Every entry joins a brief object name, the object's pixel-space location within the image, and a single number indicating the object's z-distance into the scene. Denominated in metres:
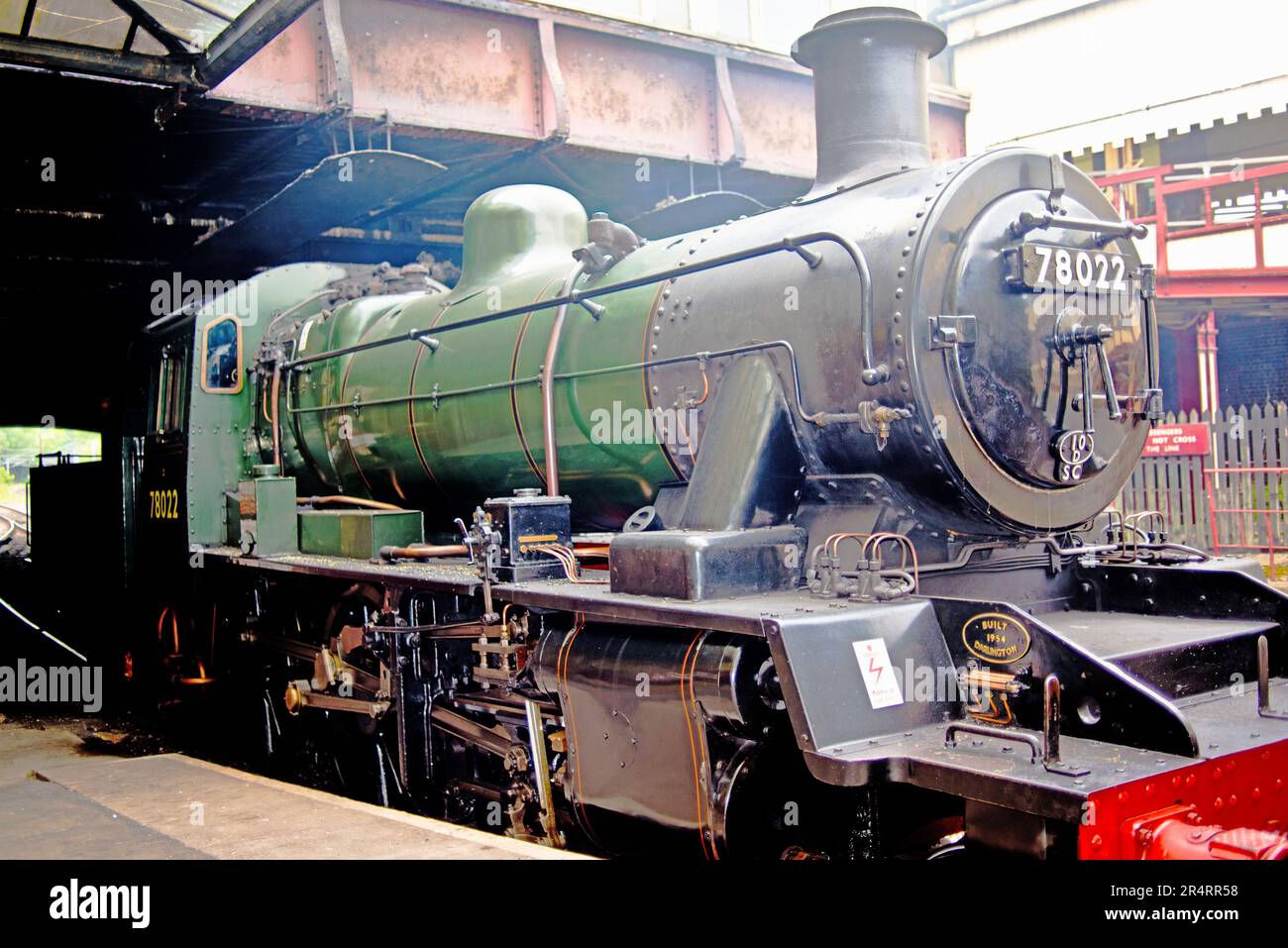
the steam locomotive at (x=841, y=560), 3.06
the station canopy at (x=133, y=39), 6.53
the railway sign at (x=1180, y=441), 11.96
